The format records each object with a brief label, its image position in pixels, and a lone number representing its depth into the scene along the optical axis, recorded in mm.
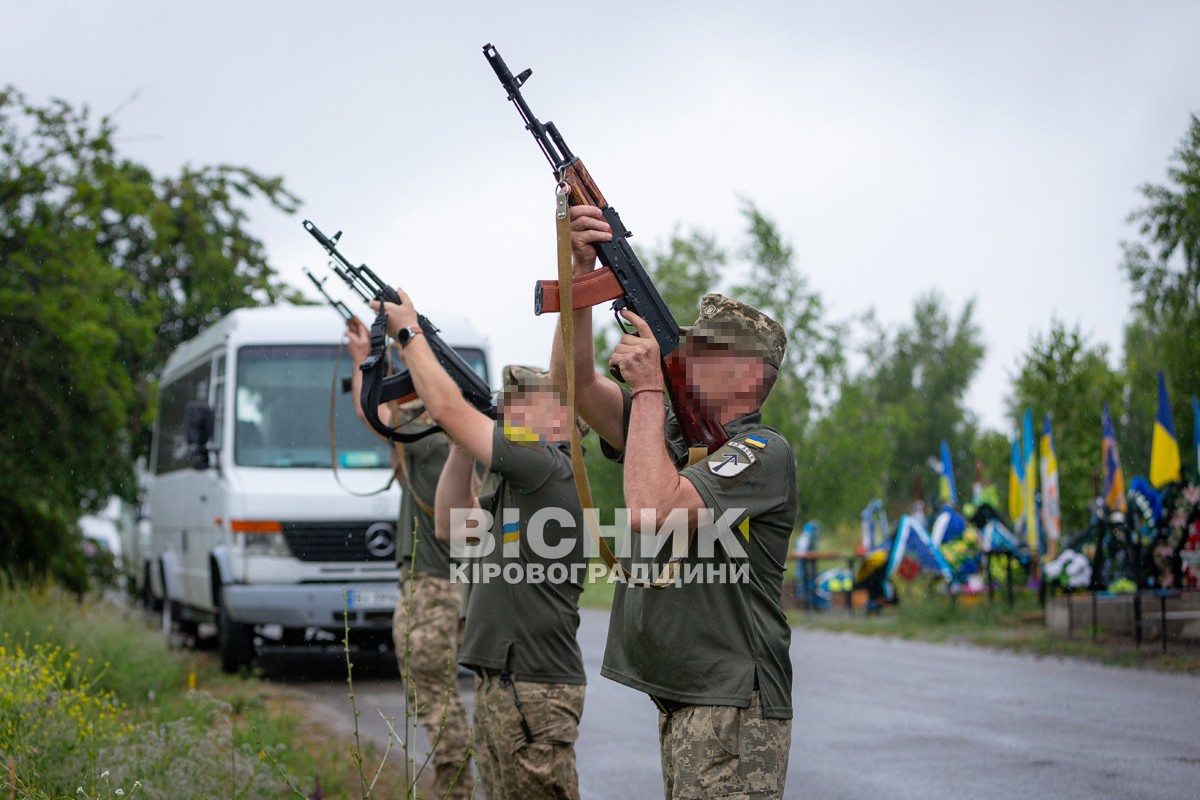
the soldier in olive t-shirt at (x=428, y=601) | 6090
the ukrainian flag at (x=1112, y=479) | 15750
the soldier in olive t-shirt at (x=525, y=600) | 4516
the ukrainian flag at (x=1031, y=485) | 18031
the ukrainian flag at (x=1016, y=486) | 20125
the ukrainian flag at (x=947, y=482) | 22684
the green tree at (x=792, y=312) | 33906
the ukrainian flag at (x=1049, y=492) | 16891
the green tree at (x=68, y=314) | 14508
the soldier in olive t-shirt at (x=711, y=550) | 3303
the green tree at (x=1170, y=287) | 24562
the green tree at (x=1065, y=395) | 23188
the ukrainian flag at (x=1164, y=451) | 14805
